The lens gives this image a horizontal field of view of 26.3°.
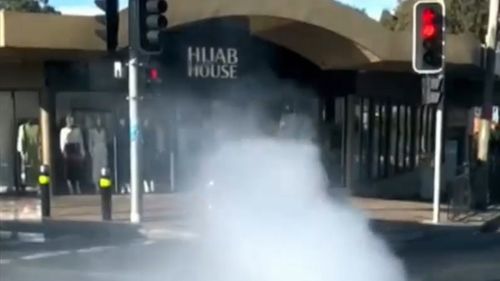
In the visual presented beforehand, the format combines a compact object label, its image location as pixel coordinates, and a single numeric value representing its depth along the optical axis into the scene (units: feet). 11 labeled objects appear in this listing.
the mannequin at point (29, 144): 77.15
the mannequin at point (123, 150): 78.74
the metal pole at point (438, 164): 62.39
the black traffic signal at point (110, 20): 51.82
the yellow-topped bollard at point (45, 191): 57.98
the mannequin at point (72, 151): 76.13
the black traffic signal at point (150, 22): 52.37
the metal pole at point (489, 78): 73.56
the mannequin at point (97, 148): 78.28
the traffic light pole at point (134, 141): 54.60
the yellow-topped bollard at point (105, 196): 56.24
